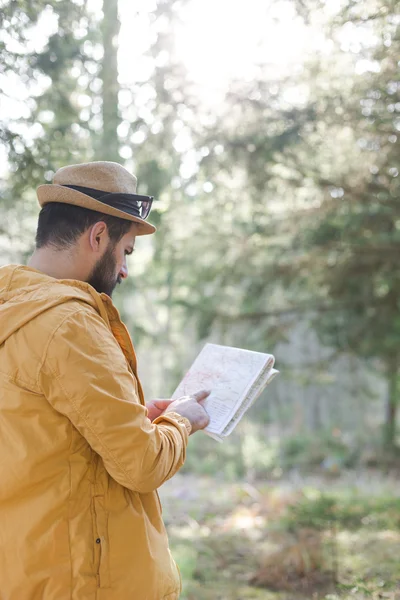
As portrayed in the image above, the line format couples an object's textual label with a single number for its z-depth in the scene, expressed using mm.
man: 1726
